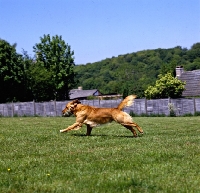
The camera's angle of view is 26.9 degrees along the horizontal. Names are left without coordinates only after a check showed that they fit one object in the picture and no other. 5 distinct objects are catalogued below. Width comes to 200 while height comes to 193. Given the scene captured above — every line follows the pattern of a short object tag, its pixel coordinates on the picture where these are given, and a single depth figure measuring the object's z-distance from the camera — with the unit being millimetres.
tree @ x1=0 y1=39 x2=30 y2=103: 54938
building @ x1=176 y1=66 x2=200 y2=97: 54559
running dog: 12969
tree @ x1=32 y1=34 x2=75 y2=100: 74438
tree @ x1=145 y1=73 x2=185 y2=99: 49219
